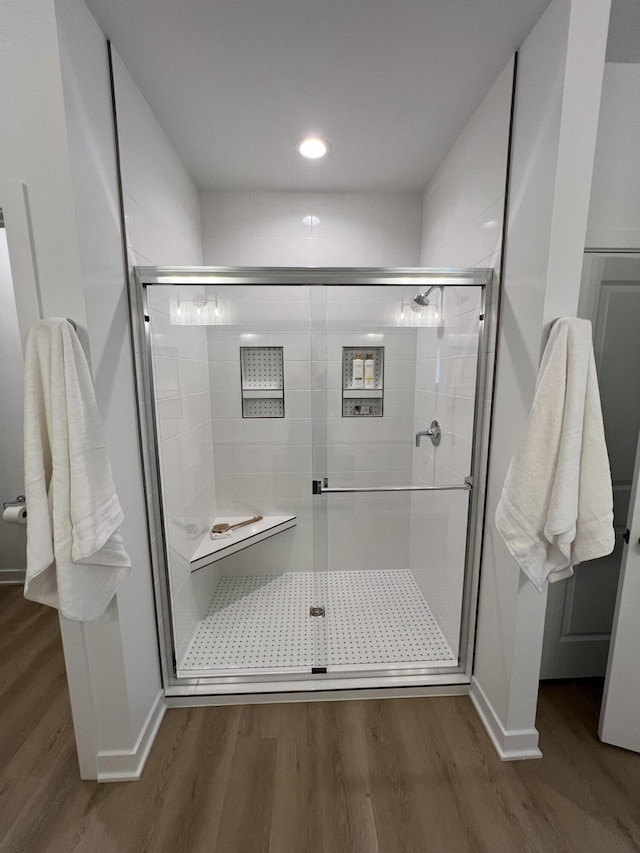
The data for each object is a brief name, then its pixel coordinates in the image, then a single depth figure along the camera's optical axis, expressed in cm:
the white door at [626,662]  121
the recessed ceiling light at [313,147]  168
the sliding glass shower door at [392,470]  167
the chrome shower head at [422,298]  171
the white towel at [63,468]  96
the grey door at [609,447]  140
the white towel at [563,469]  103
